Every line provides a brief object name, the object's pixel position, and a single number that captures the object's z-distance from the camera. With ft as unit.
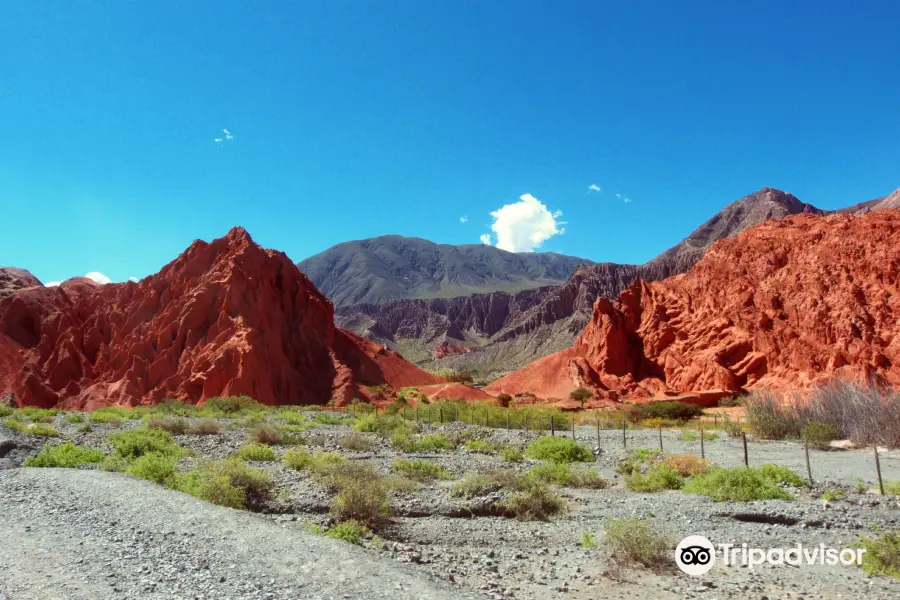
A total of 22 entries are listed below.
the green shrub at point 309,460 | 51.43
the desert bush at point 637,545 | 26.55
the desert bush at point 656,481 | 47.47
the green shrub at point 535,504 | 38.34
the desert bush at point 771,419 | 85.10
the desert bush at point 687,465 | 52.91
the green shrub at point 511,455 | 63.16
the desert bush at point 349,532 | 30.86
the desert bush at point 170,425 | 79.92
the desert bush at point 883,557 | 24.98
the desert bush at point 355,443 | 69.33
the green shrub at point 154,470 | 43.01
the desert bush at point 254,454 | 58.08
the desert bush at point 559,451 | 66.13
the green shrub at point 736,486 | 41.01
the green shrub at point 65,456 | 49.37
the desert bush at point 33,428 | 70.28
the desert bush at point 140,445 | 56.85
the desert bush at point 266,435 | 72.43
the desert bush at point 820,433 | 74.69
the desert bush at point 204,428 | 79.77
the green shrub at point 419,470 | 51.37
